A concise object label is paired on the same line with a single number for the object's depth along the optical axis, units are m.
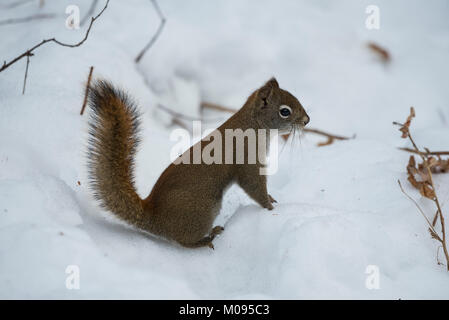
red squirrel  1.47
